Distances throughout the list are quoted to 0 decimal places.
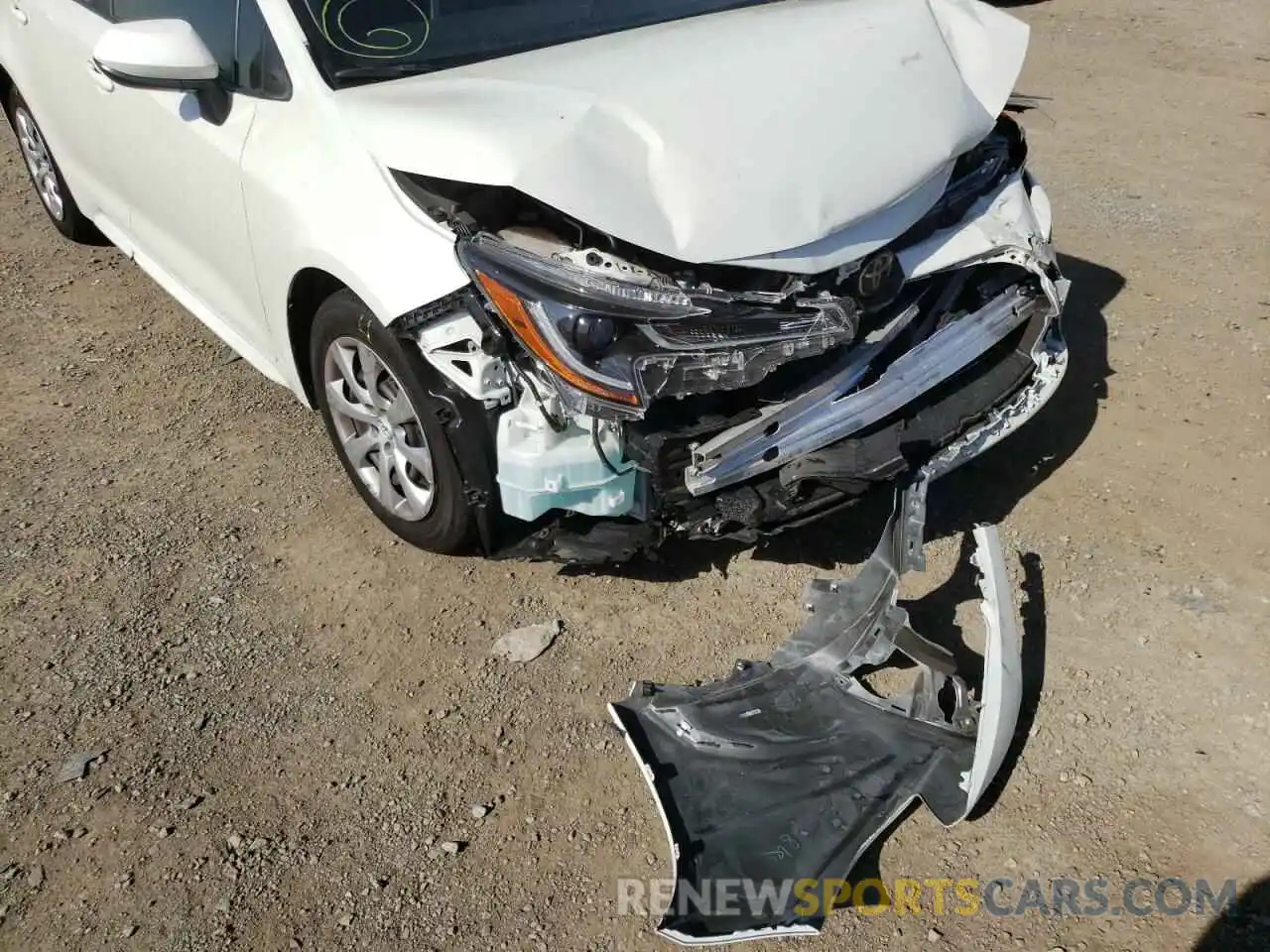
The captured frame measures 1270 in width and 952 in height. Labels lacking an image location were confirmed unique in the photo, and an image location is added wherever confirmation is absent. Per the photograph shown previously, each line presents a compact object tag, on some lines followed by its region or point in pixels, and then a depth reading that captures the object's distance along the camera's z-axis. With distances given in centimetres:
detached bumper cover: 232
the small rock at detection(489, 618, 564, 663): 301
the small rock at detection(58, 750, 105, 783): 266
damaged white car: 251
